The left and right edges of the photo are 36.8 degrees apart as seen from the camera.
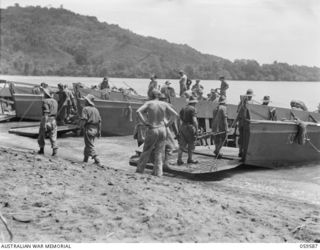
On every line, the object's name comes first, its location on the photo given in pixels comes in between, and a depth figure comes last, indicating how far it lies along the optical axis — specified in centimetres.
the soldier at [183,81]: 2022
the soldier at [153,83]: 1852
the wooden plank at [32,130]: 1612
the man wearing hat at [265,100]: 1424
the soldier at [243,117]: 1173
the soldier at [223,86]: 1906
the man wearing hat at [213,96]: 1924
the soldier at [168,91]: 1640
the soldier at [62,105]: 1702
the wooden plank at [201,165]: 1037
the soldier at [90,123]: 1071
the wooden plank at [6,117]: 2138
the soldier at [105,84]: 2244
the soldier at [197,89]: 1975
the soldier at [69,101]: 1720
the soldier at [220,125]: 1168
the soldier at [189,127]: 1088
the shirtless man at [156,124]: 896
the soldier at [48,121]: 1180
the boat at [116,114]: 1788
